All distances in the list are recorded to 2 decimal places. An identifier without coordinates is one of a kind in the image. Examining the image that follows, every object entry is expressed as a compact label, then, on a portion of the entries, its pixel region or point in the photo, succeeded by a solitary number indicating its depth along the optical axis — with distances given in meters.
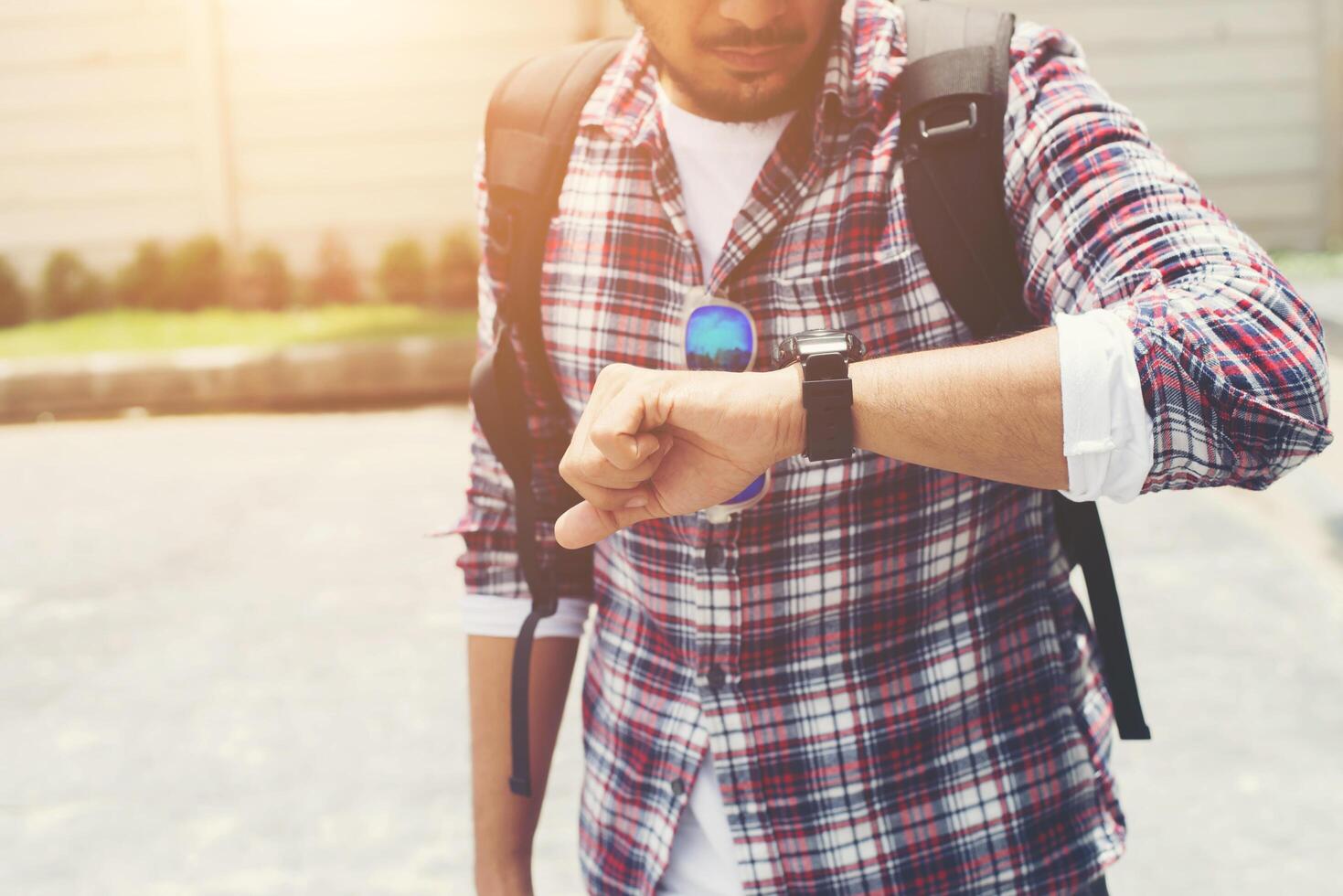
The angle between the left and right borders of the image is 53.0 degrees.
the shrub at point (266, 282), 10.62
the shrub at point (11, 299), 10.74
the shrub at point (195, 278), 10.60
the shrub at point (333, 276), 10.88
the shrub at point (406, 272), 10.62
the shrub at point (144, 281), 10.71
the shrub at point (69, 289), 10.78
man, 1.36
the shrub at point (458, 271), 10.44
